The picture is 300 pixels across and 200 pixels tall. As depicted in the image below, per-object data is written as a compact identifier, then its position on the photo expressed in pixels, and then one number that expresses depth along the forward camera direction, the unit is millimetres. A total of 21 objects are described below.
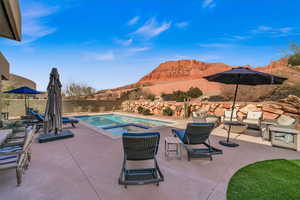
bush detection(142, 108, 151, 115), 11000
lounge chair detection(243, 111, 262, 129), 5578
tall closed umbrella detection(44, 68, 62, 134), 4215
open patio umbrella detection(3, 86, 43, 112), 6758
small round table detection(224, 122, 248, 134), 5012
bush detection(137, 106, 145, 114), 11612
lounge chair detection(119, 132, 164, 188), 2123
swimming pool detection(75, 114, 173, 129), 8070
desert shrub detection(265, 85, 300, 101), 7727
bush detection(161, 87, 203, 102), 15834
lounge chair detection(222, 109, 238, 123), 6302
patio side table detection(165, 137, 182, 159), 3084
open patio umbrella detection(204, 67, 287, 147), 3475
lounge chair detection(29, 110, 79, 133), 5455
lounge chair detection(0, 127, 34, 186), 2076
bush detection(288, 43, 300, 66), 9814
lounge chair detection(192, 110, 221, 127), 6073
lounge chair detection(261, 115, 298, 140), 4277
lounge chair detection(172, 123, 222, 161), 3031
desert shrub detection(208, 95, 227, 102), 10723
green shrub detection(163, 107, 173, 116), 9978
